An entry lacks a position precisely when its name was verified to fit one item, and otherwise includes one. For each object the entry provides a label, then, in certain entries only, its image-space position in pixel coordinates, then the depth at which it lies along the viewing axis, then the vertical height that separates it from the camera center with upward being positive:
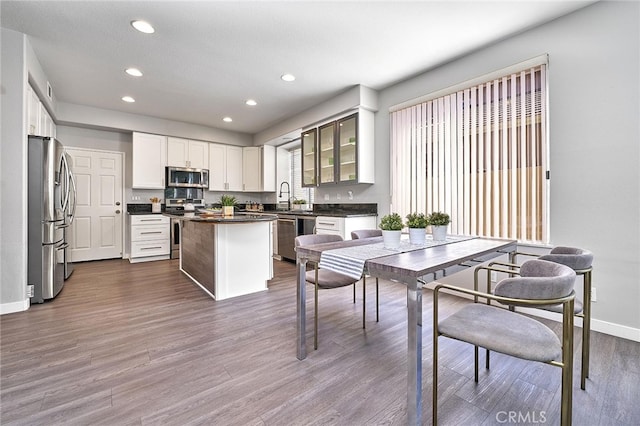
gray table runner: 1.51 -0.25
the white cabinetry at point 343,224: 4.07 -0.17
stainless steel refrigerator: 2.91 -0.02
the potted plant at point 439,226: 2.24 -0.11
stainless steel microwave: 5.68 +0.75
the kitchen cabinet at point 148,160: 5.31 +1.03
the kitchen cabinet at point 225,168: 6.32 +1.05
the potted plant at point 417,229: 2.06 -0.12
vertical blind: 2.69 +0.62
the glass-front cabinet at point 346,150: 4.16 +0.99
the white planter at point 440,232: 2.24 -0.16
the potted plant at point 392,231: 1.88 -0.12
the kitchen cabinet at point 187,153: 5.71 +1.26
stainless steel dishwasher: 4.94 -0.41
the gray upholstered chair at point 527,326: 1.08 -0.53
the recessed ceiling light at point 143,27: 2.62 +1.77
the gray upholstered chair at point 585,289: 1.57 -0.43
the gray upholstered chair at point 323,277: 2.07 -0.53
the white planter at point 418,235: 2.06 -0.16
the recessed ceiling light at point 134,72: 3.53 +1.81
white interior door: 5.12 +0.15
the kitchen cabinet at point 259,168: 6.46 +1.04
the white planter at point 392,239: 1.88 -0.18
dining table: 1.24 -0.27
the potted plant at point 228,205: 3.41 +0.10
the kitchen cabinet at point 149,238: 5.18 -0.46
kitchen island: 3.13 -0.49
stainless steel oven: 5.51 -0.48
